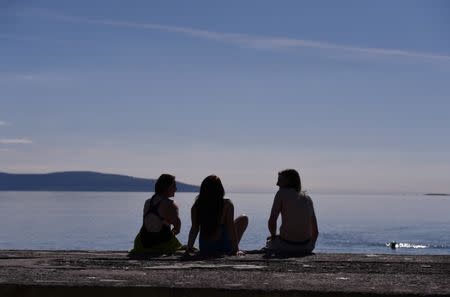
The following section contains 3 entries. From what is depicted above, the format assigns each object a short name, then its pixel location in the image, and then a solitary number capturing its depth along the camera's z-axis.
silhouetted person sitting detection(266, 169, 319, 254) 9.41
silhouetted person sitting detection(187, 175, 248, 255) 9.13
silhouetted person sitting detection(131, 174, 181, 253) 9.64
